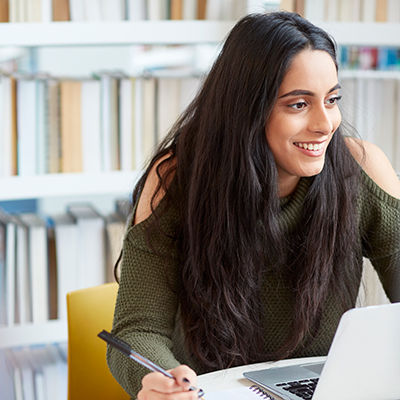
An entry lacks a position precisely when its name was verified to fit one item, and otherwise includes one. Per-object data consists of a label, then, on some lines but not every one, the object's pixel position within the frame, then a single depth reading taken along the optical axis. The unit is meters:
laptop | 2.14
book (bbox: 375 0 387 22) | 3.31
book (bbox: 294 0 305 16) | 3.29
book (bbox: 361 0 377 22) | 3.30
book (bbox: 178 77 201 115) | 3.29
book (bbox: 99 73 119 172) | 3.27
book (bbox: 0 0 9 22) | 3.18
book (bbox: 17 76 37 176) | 3.22
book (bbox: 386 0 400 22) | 3.32
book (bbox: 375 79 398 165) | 3.35
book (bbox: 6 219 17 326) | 3.27
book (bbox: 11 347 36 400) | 3.34
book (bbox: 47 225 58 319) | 3.31
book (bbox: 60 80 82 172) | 3.25
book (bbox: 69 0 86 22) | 3.21
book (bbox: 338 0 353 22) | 3.30
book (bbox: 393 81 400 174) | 3.35
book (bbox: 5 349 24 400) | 3.34
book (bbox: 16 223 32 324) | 3.28
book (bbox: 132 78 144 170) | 3.28
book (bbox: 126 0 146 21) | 3.24
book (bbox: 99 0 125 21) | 3.23
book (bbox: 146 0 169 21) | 3.25
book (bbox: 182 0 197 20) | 3.26
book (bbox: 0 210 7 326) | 3.27
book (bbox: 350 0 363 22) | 3.30
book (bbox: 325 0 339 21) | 3.30
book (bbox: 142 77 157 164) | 3.28
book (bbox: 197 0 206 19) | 3.27
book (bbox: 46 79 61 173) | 3.24
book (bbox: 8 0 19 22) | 3.17
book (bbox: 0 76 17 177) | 3.21
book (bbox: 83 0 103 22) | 3.22
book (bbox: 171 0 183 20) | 3.26
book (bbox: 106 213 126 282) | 3.33
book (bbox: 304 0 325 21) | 3.28
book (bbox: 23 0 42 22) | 3.18
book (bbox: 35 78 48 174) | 3.24
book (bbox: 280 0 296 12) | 3.28
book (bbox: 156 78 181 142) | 3.28
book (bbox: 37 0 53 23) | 3.18
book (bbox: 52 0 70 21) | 3.21
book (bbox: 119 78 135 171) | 3.28
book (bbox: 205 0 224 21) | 3.25
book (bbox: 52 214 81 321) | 3.31
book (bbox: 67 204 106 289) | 3.32
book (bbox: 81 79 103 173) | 3.26
